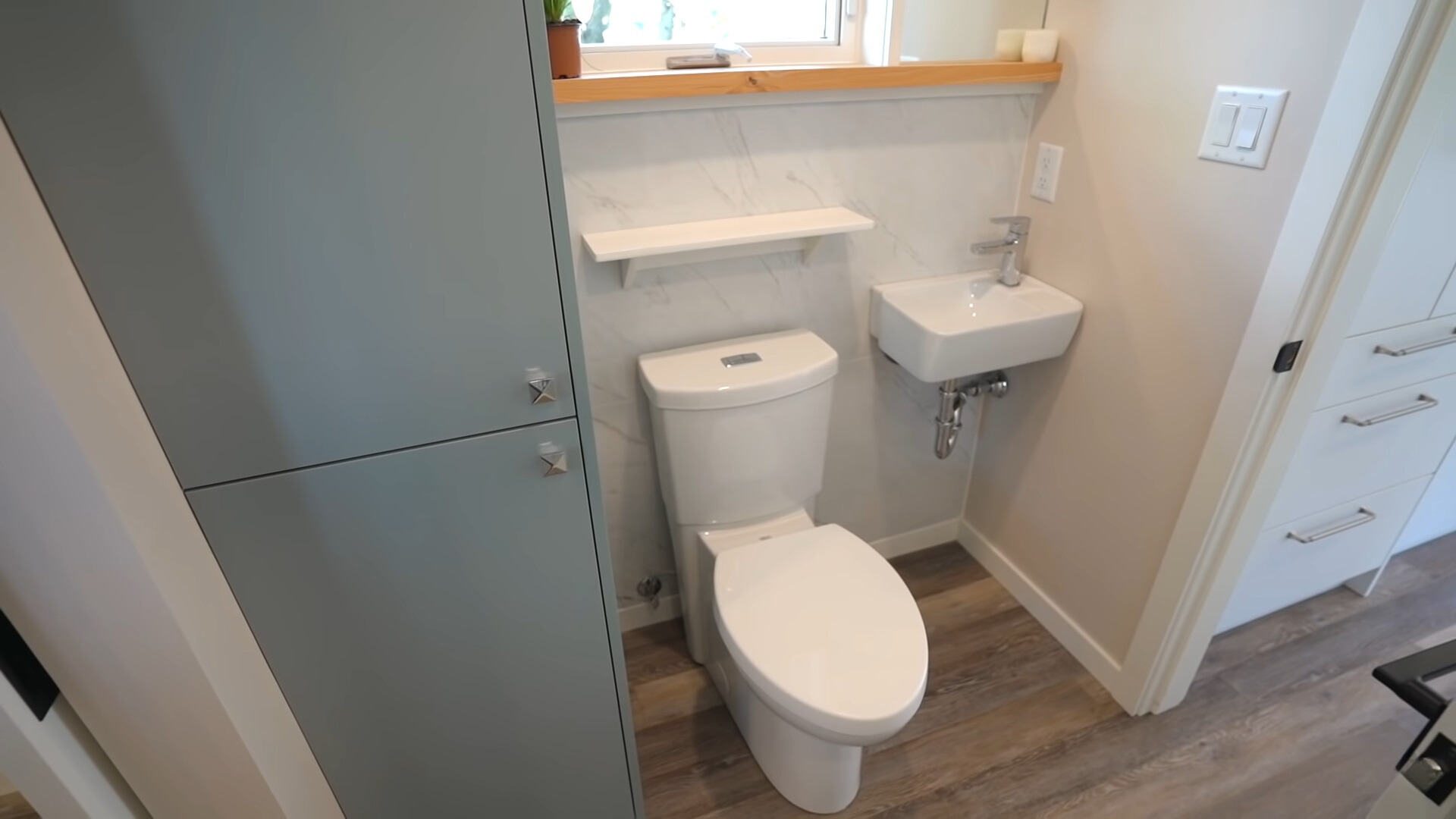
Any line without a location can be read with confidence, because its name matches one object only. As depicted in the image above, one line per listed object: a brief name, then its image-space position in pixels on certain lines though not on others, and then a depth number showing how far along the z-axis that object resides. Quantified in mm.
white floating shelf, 1248
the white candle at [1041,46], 1438
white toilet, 1114
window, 1323
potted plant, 1089
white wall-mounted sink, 1430
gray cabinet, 627
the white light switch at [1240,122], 1072
